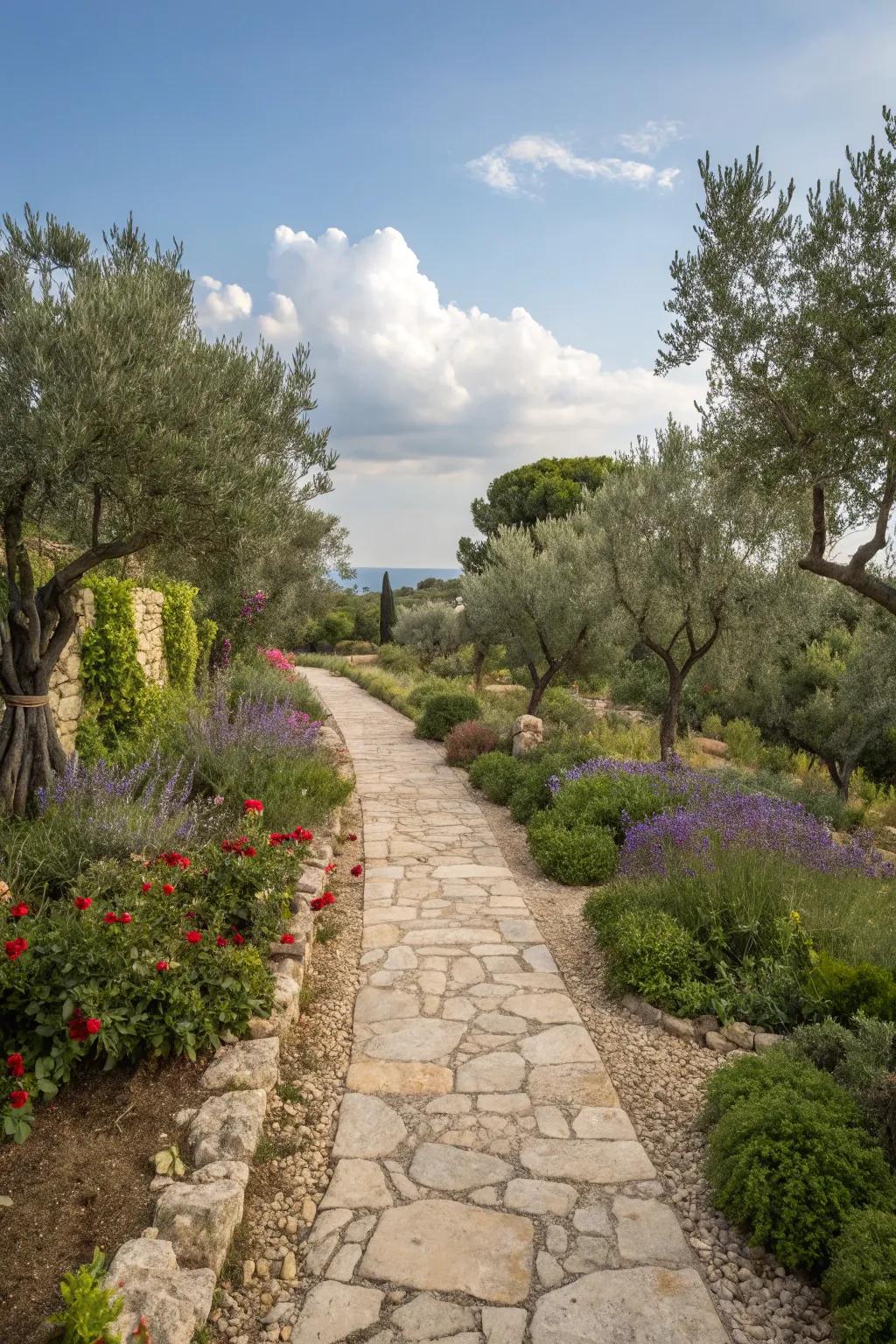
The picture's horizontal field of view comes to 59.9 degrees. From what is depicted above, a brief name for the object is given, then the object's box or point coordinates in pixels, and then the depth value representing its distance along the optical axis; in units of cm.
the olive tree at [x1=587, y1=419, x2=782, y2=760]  977
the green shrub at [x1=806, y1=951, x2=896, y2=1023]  376
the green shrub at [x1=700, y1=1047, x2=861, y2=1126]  304
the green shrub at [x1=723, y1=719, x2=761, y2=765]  1444
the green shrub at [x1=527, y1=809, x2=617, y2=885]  680
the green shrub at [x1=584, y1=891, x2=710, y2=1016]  446
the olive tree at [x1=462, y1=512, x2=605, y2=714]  1284
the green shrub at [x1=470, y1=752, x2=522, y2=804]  963
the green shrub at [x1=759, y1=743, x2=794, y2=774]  1436
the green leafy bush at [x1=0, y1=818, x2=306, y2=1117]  324
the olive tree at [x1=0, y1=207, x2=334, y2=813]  424
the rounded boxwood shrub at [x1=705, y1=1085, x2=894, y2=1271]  264
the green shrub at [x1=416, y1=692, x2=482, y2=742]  1367
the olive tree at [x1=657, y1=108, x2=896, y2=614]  596
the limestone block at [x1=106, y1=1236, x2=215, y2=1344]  217
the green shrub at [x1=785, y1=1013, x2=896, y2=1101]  320
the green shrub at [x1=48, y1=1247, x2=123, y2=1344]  199
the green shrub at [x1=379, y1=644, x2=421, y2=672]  2520
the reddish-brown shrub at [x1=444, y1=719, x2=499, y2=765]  1164
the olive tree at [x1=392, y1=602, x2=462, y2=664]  2569
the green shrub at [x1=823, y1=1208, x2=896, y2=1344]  220
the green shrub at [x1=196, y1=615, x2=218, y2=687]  1362
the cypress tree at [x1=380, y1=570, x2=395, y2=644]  3330
